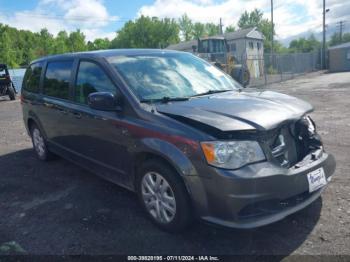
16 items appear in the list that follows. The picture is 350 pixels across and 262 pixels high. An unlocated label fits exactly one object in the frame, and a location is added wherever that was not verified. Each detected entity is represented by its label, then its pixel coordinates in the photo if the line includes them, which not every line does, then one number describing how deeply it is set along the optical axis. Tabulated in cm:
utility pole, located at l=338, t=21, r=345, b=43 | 7360
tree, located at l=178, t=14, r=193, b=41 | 8356
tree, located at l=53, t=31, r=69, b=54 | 6261
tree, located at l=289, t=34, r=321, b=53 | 9626
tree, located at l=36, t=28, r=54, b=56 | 6223
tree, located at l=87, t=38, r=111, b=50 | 8495
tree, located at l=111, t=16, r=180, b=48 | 6850
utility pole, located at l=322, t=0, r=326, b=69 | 3669
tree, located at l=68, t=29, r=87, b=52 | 6976
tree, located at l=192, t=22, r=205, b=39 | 8430
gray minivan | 271
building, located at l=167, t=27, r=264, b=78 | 4028
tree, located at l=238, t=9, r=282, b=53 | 7881
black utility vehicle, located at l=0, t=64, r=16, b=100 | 1880
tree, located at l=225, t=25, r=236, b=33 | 8194
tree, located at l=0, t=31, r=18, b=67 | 4600
